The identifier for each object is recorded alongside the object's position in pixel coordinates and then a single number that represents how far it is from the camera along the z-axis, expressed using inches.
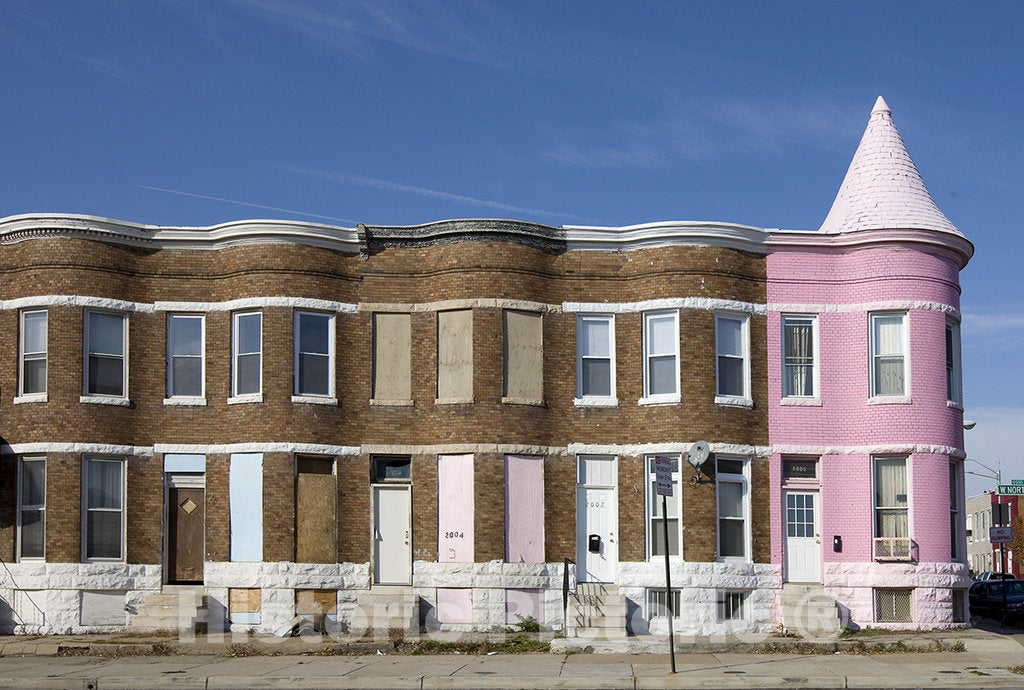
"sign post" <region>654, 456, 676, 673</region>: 798.5
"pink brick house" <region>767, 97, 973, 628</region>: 992.9
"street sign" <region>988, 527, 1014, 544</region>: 1681.8
